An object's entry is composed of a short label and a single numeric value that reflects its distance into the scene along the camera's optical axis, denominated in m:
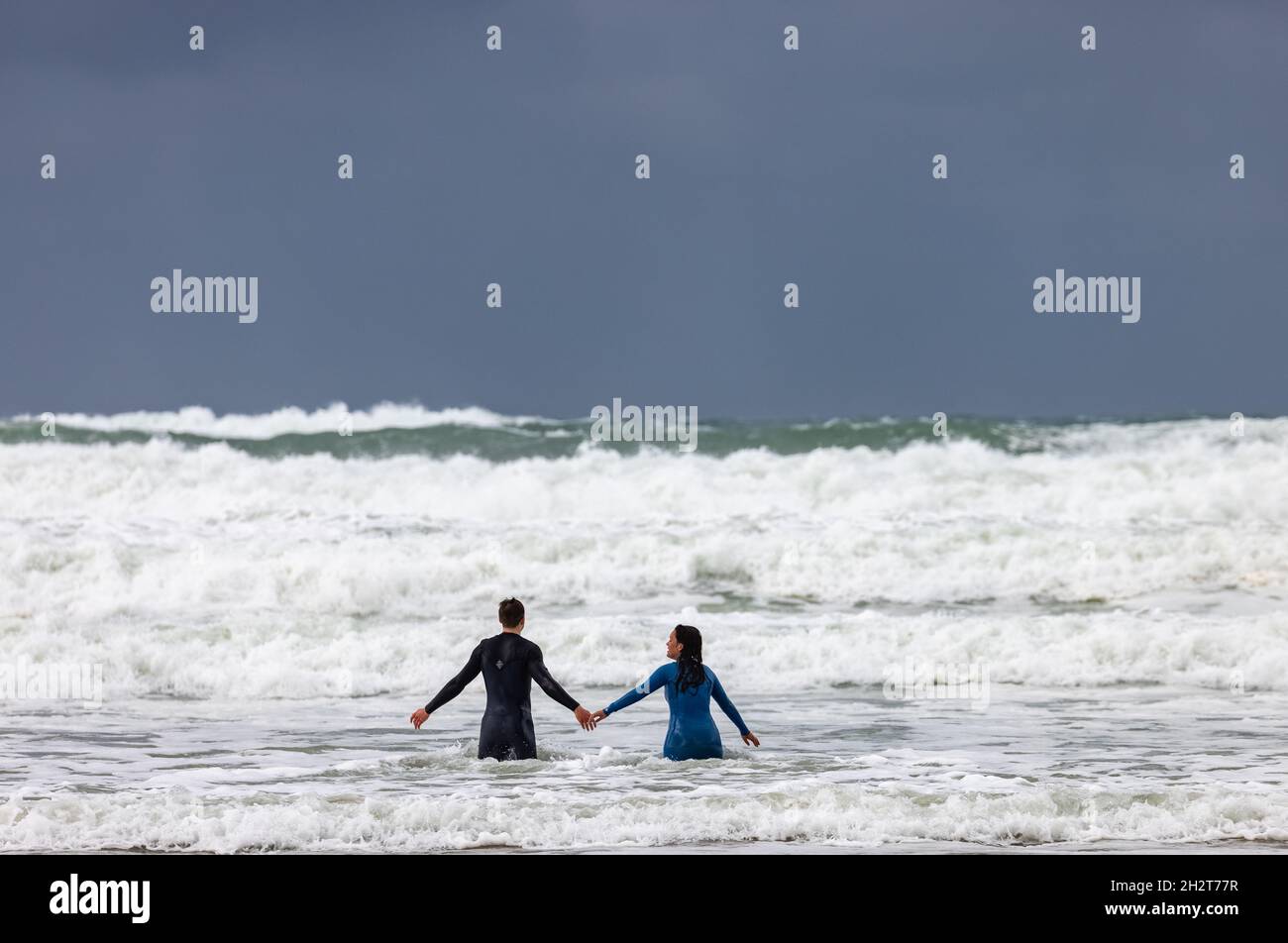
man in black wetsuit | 19.61
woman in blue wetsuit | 19.47
